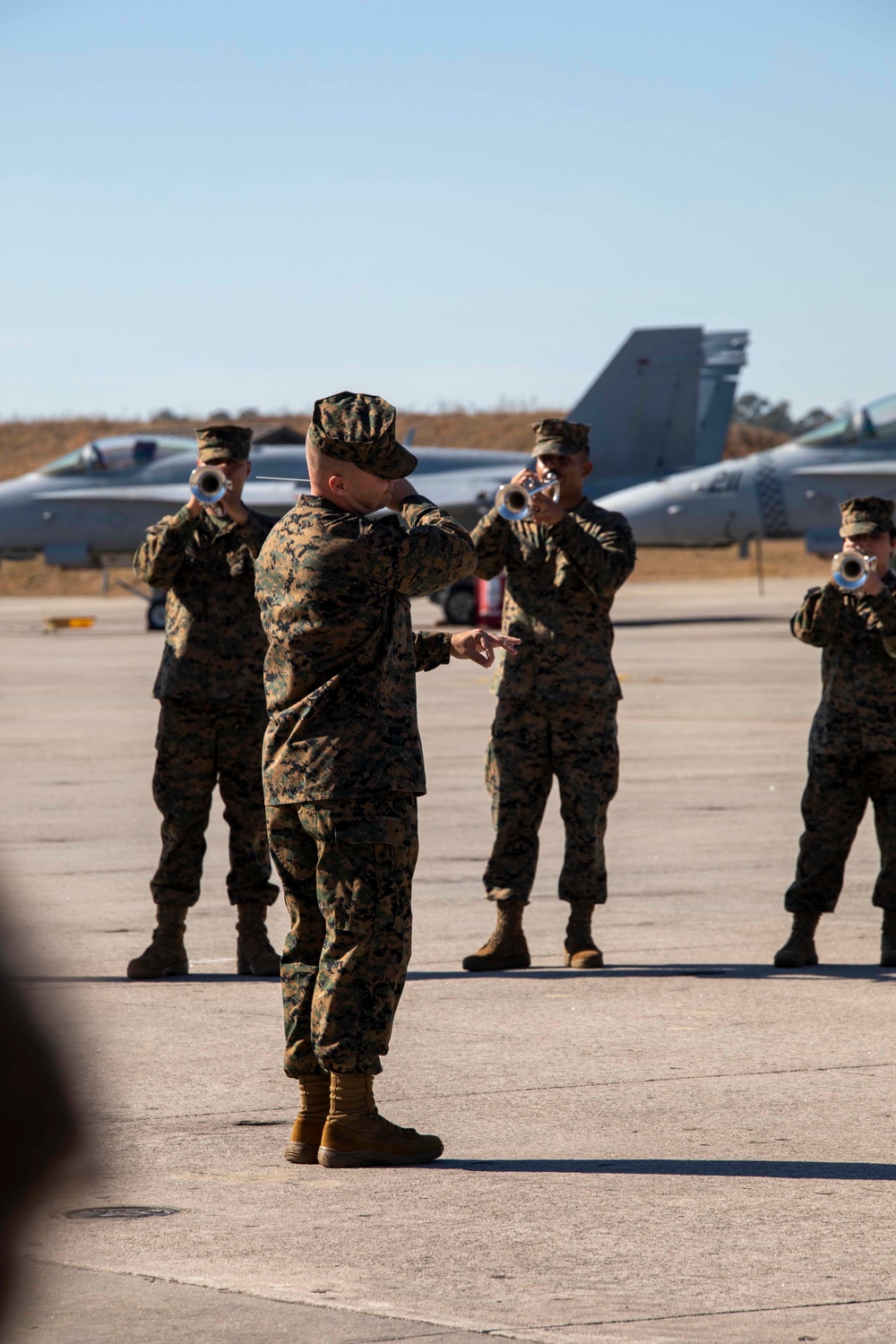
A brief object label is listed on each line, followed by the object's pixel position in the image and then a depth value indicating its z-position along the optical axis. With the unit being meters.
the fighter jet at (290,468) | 74.62
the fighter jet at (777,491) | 69.94
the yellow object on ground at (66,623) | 77.75
